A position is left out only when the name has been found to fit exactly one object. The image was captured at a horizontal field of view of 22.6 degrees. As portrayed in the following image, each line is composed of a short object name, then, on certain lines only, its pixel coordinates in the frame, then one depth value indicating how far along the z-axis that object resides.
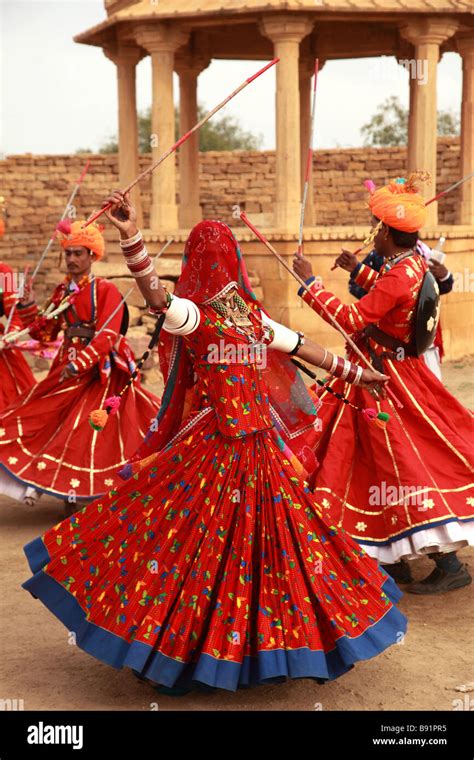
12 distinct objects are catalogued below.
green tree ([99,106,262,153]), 36.03
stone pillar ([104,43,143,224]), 15.66
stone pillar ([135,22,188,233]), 14.50
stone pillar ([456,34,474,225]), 15.72
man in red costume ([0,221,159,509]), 7.24
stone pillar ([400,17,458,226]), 14.62
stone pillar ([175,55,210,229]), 16.66
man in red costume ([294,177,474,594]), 5.64
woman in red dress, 4.33
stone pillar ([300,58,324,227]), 16.89
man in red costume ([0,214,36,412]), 8.05
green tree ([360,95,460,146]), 33.81
